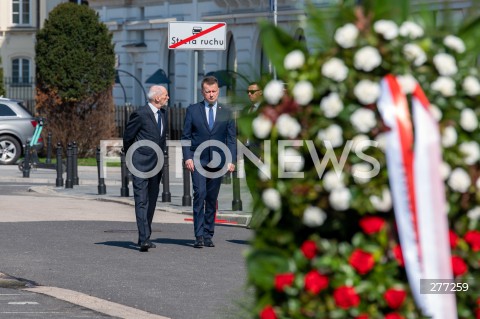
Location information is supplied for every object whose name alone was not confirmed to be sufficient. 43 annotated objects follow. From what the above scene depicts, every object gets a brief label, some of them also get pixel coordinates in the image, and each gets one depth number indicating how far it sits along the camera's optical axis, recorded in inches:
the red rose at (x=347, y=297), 376.3
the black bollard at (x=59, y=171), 2038.3
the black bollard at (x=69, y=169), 2005.6
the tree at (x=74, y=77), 2798.5
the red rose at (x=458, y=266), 386.5
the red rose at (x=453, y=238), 386.5
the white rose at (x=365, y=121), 381.4
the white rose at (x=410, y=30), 394.0
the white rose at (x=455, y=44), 398.2
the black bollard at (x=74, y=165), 2027.3
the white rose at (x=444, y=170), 382.3
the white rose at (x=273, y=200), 384.1
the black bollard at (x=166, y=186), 1701.3
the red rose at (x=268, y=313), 387.1
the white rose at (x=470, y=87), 396.1
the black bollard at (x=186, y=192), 1653.1
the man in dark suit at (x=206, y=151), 1146.0
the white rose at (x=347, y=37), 388.3
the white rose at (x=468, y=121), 389.5
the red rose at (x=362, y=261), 376.0
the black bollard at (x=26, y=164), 2251.1
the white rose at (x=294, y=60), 394.9
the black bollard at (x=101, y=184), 1863.7
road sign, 1661.5
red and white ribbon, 373.9
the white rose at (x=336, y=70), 386.2
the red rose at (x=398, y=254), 377.8
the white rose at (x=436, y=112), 385.0
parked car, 2591.6
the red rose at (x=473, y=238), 388.6
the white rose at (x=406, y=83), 382.9
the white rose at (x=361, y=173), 380.8
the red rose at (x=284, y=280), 382.3
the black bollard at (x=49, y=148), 2625.5
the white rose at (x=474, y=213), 388.6
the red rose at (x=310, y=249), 380.5
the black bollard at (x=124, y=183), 1796.3
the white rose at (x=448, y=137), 386.2
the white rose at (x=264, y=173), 392.5
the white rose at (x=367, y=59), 385.6
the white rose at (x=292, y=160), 387.7
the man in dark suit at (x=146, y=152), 1123.7
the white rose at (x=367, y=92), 382.6
